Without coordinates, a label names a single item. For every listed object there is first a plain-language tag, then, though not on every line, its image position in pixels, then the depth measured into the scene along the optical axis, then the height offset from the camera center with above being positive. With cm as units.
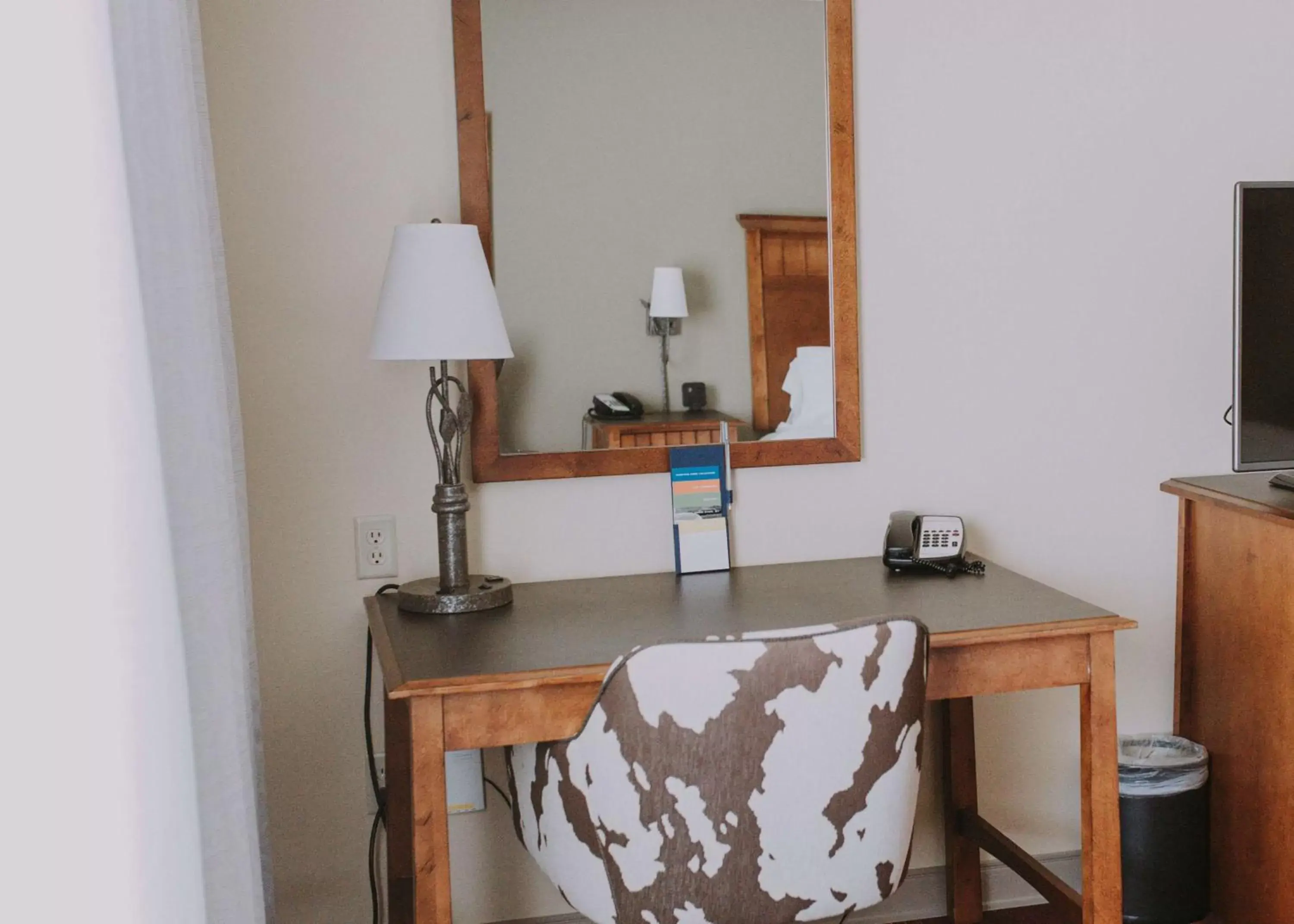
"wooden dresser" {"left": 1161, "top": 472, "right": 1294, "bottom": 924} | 200 -62
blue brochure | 208 -26
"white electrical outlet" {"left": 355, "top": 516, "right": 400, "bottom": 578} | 200 -29
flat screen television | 195 +1
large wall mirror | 199 +25
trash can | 215 -93
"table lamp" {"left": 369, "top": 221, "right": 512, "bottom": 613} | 173 +11
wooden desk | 151 -40
